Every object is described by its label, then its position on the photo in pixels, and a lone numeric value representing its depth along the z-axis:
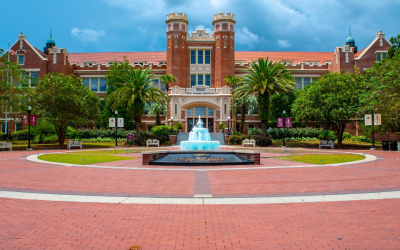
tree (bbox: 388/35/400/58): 29.75
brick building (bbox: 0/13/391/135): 44.62
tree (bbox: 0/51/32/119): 27.25
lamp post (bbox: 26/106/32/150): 25.88
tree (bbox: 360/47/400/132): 23.83
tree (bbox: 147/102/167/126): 42.22
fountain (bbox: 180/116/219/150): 23.39
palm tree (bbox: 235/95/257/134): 42.32
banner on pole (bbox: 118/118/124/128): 32.02
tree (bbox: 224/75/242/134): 39.31
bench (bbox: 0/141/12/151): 25.28
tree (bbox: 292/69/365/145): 28.34
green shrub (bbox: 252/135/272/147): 32.03
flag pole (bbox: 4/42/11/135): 28.85
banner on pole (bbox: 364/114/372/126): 25.73
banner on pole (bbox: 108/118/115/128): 30.84
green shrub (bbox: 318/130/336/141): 37.04
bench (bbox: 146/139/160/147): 31.30
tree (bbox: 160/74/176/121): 39.75
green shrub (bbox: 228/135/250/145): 33.09
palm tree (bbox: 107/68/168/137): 32.31
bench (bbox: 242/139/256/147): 30.65
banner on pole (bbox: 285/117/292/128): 30.52
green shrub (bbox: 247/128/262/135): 38.97
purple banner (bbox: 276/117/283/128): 31.25
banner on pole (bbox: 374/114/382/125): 25.27
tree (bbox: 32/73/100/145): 28.22
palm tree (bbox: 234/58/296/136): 32.25
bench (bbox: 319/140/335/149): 29.22
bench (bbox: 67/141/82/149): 28.34
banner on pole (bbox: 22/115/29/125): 26.50
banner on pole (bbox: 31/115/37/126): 26.89
